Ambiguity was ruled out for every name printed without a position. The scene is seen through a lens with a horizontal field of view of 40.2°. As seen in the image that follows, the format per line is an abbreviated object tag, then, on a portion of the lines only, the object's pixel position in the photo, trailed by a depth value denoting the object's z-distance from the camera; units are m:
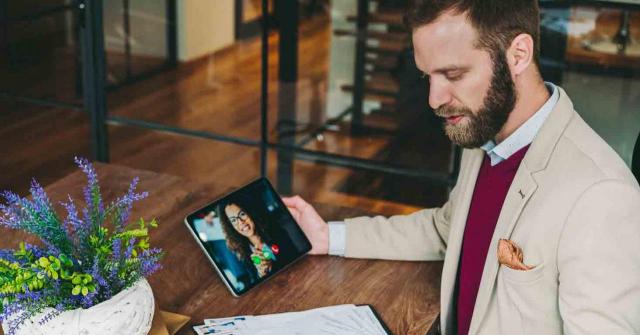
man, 1.59
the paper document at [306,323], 1.71
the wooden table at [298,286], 1.81
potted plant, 1.44
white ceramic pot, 1.45
